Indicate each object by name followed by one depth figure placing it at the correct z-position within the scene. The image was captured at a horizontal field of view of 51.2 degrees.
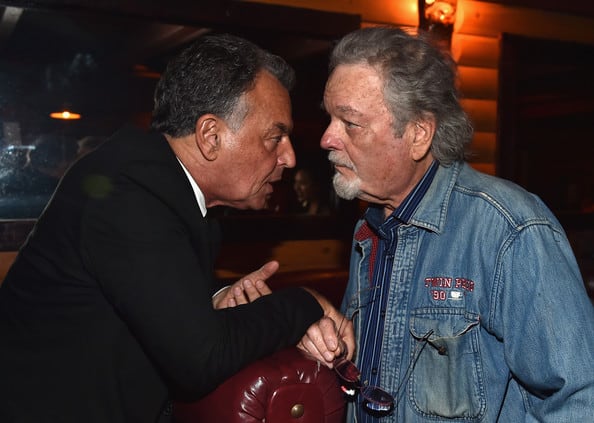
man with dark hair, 1.37
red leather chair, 1.38
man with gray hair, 1.44
